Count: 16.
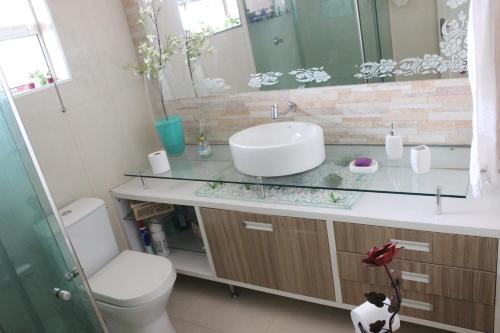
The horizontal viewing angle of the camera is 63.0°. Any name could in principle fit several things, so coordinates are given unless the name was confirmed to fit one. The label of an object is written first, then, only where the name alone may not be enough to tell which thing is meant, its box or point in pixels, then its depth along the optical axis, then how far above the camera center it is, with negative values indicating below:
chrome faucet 2.07 -0.36
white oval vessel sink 1.79 -0.50
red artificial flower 1.06 -0.59
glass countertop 1.53 -0.62
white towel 1.32 -0.31
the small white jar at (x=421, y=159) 1.59 -0.56
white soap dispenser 1.75 -0.54
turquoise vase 2.38 -0.42
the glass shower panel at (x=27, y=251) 1.37 -0.54
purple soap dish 1.73 -0.60
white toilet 1.90 -0.97
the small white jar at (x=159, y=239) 2.50 -1.03
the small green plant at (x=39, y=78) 2.13 +0.04
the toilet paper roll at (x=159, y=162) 2.26 -0.52
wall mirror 1.65 -0.07
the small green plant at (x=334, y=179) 1.70 -0.62
